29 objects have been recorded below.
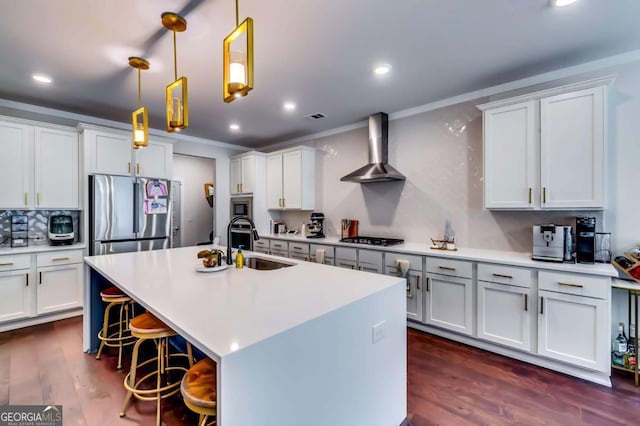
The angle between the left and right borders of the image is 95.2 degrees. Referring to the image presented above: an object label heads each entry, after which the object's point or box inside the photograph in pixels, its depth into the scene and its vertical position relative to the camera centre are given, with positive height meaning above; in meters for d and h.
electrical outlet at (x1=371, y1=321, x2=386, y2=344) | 1.52 -0.64
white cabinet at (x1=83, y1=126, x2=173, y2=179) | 3.66 +0.77
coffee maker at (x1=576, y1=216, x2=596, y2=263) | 2.36 -0.24
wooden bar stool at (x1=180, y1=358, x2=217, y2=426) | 1.17 -0.75
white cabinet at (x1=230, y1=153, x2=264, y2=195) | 5.21 +0.72
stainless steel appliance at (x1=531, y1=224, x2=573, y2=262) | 2.43 -0.26
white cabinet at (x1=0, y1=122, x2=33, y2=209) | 3.28 +0.55
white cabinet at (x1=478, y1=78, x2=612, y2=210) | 2.34 +0.55
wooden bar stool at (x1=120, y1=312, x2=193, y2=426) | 1.69 -0.83
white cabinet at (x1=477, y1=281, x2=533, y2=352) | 2.50 -0.92
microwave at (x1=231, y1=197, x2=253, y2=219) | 5.23 +0.12
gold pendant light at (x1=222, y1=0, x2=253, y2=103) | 1.40 +0.72
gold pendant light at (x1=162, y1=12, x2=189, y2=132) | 1.93 +0.80
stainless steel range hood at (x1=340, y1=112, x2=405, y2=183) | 3.78 +0.81
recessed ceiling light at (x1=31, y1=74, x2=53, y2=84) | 2.78 +1.31
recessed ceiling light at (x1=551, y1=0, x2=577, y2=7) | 1.80 +1.30
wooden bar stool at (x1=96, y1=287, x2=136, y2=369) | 2.35 -1.04
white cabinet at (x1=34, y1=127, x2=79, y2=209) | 3.49 +0.55
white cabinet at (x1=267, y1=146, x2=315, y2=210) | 4.82 +0.58
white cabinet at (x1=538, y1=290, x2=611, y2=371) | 2.17 -0.92
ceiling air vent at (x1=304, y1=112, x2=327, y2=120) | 3.96 +1.34
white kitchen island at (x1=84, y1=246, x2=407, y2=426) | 1.00 -0.49
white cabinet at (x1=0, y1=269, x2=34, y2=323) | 3.20 -0.90
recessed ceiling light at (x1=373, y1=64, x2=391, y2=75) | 2.62 +1.31
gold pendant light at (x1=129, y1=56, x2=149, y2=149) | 2.46 +0.72
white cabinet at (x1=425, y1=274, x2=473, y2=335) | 2.83 -0.92
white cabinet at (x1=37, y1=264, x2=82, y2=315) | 3.41 -0.90
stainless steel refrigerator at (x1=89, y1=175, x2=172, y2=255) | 3.61 -0.01
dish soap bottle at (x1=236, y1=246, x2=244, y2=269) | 2.28 -0.38
